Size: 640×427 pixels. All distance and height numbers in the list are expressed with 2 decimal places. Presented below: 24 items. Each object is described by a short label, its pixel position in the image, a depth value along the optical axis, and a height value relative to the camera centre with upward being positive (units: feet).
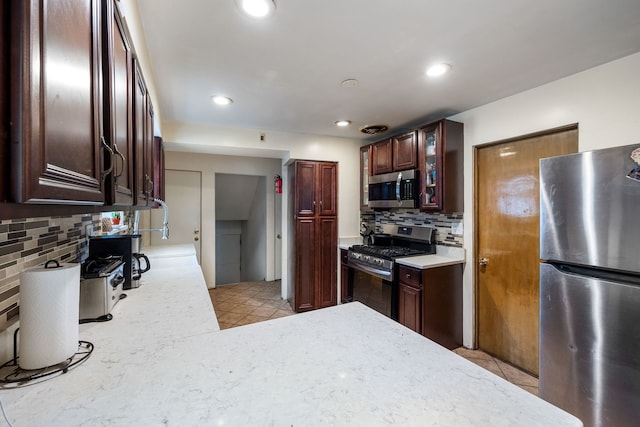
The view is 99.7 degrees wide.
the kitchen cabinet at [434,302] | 8.07 -2.76
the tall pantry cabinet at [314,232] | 11.43 -0.82
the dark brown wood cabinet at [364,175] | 11.50 +1.69
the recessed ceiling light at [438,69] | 5.98 +3.26
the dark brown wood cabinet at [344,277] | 11.33 -2.77
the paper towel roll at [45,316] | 2.59 -1.01
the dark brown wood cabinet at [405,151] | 9.21 +2.20
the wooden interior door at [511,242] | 7.22 -0.85
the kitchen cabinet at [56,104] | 1.21 +0.63
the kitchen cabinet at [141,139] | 3.75 +1.21
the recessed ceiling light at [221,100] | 7.68 +3.31
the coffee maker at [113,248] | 5.14 -0.67
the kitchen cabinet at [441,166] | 8.36 +1.48
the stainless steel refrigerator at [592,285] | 4.09 -1.21
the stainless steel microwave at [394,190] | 9.19 +0.87
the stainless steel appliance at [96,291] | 3.87 -1.14
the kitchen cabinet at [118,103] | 2.47 +1.16
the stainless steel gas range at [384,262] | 8.96 -1.75
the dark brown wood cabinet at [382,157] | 10.25 +2.21
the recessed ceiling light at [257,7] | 4.12 +3.24
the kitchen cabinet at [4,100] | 1.14 +0.49
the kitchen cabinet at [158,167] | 7.92 +1.45
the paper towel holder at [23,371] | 2.48 -1.54
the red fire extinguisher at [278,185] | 14.87 +1.56
